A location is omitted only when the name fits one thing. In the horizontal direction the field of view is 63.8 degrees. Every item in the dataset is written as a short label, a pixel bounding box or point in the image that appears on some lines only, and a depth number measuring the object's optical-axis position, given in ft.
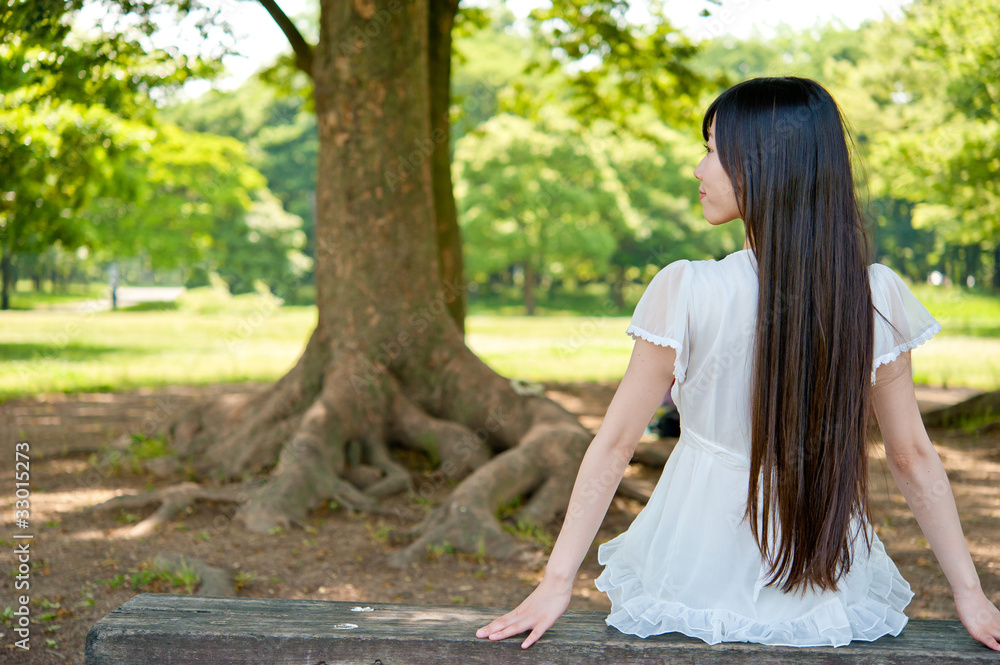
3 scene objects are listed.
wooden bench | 5.86
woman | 5.68
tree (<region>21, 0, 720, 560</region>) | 19.95
